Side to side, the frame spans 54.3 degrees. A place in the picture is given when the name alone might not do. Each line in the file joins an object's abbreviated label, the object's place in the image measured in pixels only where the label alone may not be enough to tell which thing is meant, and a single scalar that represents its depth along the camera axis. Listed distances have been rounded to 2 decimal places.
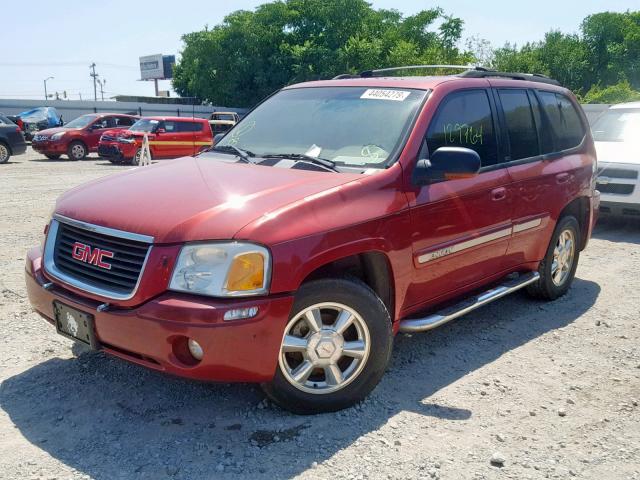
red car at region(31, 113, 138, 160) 20.50
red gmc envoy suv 2.96
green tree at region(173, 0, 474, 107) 45.03
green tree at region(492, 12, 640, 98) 51.78
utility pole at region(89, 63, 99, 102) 92.44
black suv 18.09
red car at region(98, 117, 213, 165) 19.31
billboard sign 83.88
